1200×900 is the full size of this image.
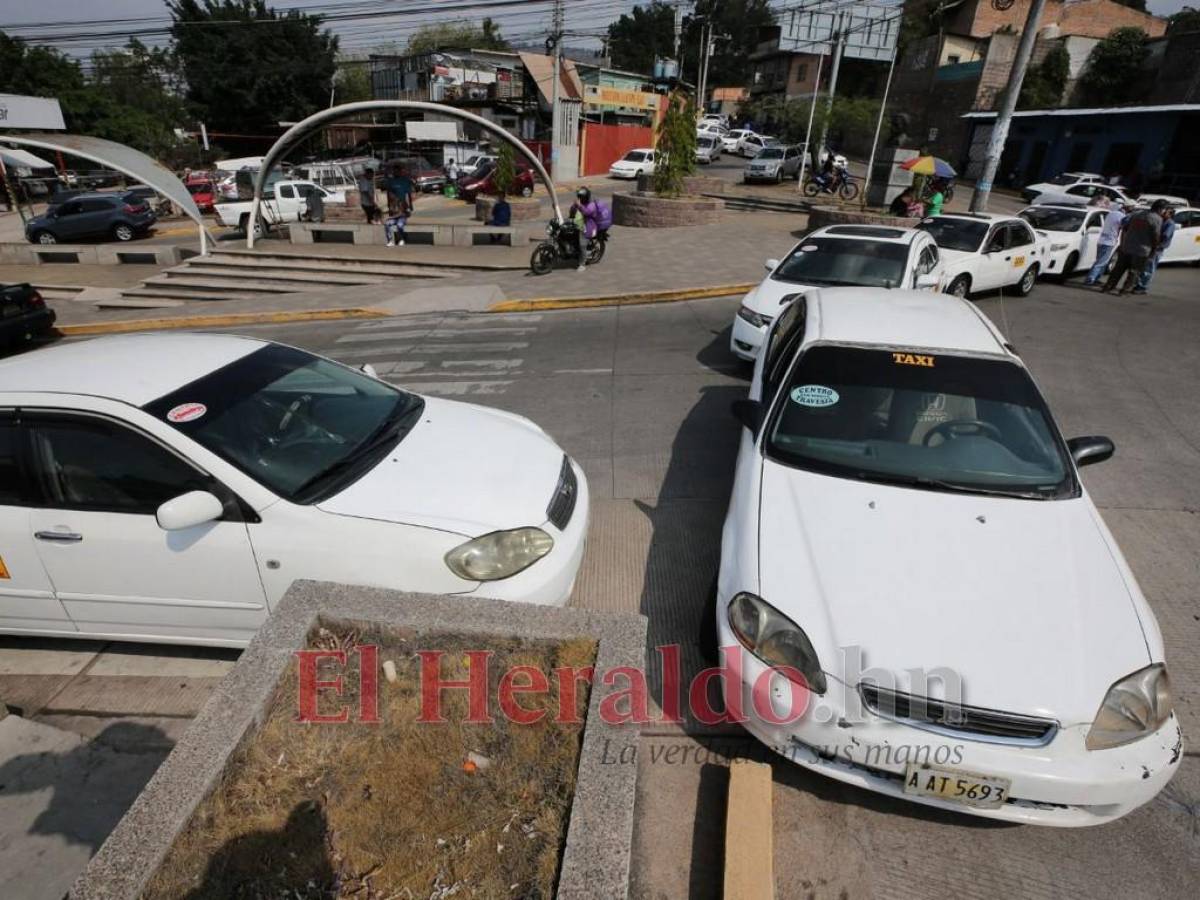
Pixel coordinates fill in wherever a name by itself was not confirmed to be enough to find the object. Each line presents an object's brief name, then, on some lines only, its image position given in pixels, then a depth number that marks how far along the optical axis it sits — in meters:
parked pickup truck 20.95
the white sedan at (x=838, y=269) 7.34
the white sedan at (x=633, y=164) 32.19
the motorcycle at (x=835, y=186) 25.50
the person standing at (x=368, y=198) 19.31
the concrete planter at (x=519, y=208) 20.58
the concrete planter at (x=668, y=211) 18.28
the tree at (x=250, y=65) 44.62
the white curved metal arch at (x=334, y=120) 14.64
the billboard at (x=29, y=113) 17.44
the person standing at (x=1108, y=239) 11.97
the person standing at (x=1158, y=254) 11.57
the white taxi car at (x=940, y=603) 2.45
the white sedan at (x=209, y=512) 3.11
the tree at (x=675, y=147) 17.28
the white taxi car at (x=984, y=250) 10.16
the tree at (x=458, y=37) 79.38
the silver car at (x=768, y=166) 29.22
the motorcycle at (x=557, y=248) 13.34
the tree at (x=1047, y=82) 35.38
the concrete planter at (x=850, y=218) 15.04
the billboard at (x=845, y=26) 25.52
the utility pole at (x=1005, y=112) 12.93
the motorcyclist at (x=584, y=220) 13.45
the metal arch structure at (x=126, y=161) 14.42
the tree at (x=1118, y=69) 33.25
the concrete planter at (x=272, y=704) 1.84
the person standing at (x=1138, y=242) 11.03
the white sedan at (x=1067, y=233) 12.19
